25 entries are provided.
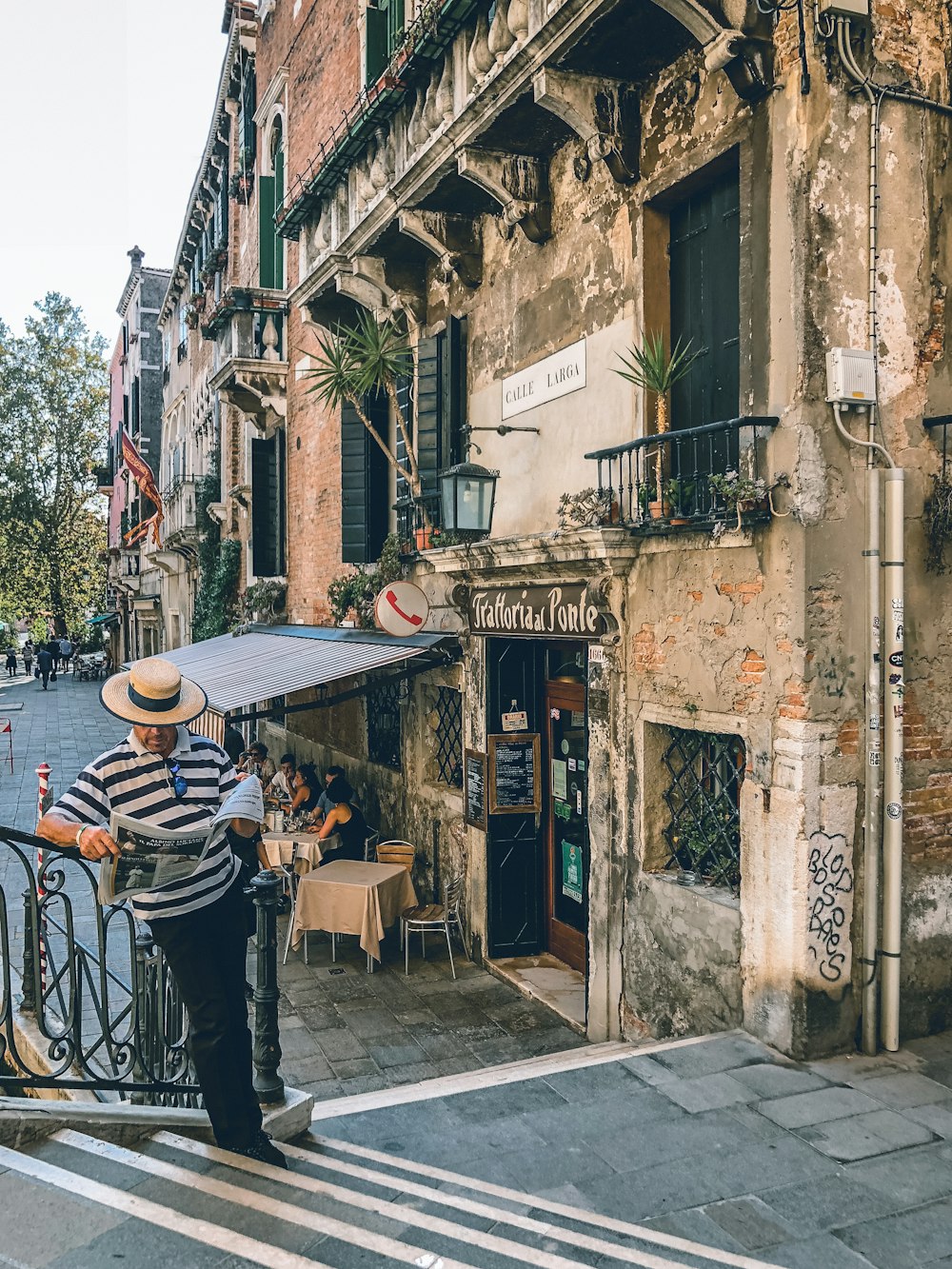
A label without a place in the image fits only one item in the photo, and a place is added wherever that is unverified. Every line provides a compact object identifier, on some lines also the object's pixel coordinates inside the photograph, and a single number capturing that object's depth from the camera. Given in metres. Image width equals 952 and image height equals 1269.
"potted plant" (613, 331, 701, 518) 5.80
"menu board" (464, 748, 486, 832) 8.27
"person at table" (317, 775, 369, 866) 9.20
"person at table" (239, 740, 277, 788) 12.10
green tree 40.22
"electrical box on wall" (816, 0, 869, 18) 4.89
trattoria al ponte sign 6.71
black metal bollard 3.79
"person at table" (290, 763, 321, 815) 10.47
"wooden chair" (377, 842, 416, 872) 8.99
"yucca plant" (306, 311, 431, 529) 8.64
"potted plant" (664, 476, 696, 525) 5.72
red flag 24.88
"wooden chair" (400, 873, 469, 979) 8.15
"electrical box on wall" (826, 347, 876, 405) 4.96
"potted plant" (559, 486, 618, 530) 6.43
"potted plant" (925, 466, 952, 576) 5.25
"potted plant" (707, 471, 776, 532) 5.07
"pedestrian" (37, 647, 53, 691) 34.35
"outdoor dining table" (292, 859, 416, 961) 8.03
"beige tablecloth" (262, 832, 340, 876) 9.12
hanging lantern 7.64
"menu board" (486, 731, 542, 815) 8.23
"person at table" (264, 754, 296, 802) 11.16
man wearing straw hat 3.49
